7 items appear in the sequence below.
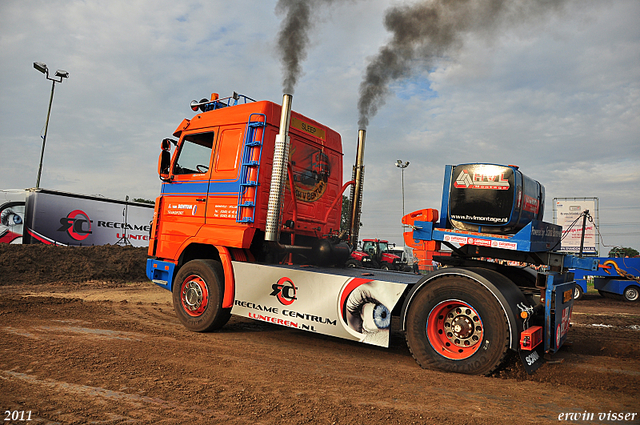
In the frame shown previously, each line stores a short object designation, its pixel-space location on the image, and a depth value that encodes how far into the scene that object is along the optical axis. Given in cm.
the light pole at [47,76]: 2298
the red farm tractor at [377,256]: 2436
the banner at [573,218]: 2076
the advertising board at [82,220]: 1827
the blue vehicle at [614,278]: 1491
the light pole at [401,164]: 3943
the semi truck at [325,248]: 458
